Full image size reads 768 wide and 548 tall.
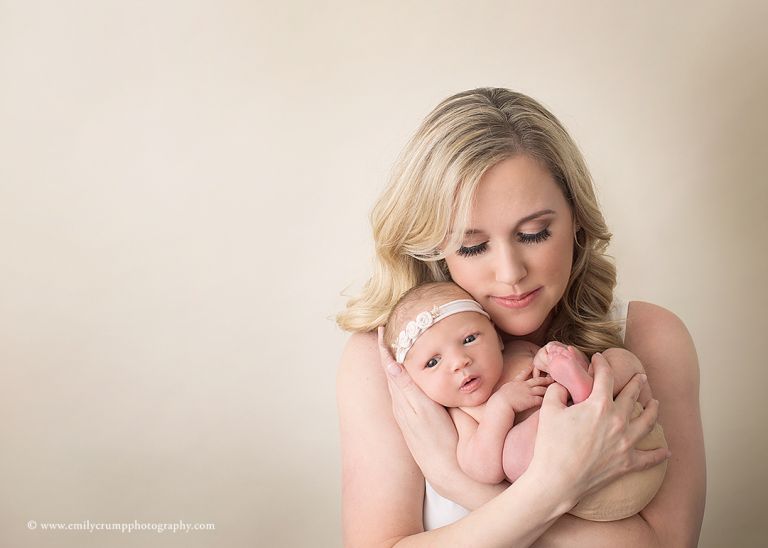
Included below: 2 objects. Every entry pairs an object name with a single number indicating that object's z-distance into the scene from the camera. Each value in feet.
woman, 6.88
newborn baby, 7.06
